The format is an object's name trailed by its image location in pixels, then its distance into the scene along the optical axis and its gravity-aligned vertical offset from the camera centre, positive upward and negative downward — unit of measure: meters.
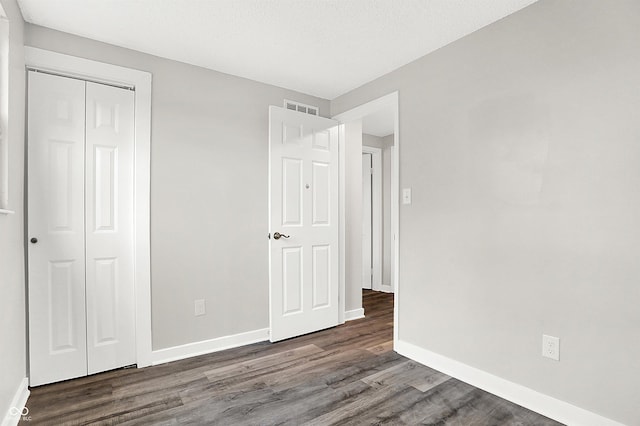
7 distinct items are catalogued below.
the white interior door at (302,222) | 3.01 -0.09
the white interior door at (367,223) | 5.37 -0.16
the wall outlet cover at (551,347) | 1.87 -0.76
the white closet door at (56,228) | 2.19 -0.10
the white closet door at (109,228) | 2.38 -0.10
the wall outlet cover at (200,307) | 2.76 -0.78
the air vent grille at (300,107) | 3.31 +1.08
